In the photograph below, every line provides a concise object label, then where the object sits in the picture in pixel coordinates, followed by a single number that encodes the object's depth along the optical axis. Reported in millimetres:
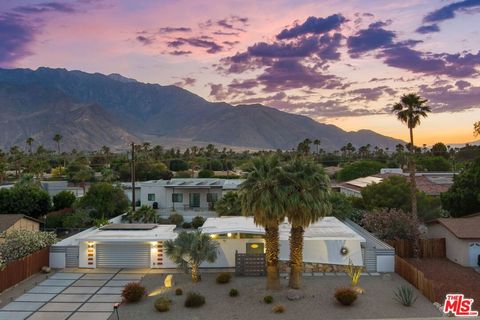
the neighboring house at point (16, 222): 33719
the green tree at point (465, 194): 39766
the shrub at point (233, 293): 24688
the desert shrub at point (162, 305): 22578
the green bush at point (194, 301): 23141
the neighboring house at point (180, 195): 54469
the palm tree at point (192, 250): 26781
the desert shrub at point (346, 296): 22969
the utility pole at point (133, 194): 48531
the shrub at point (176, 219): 45344
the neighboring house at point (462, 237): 30875
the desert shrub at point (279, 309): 22156
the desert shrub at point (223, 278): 27141
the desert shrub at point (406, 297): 22953
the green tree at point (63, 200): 50719
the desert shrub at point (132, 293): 23906
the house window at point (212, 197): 54719
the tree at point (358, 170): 86375
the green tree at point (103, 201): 46156
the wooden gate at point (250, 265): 28766
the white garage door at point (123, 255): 31375
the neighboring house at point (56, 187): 69250
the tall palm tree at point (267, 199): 23156
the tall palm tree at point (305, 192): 23281
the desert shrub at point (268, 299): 23438
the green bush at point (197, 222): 44216
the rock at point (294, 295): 23947
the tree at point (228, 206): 40750
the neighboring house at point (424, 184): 55947
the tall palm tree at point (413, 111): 37656
